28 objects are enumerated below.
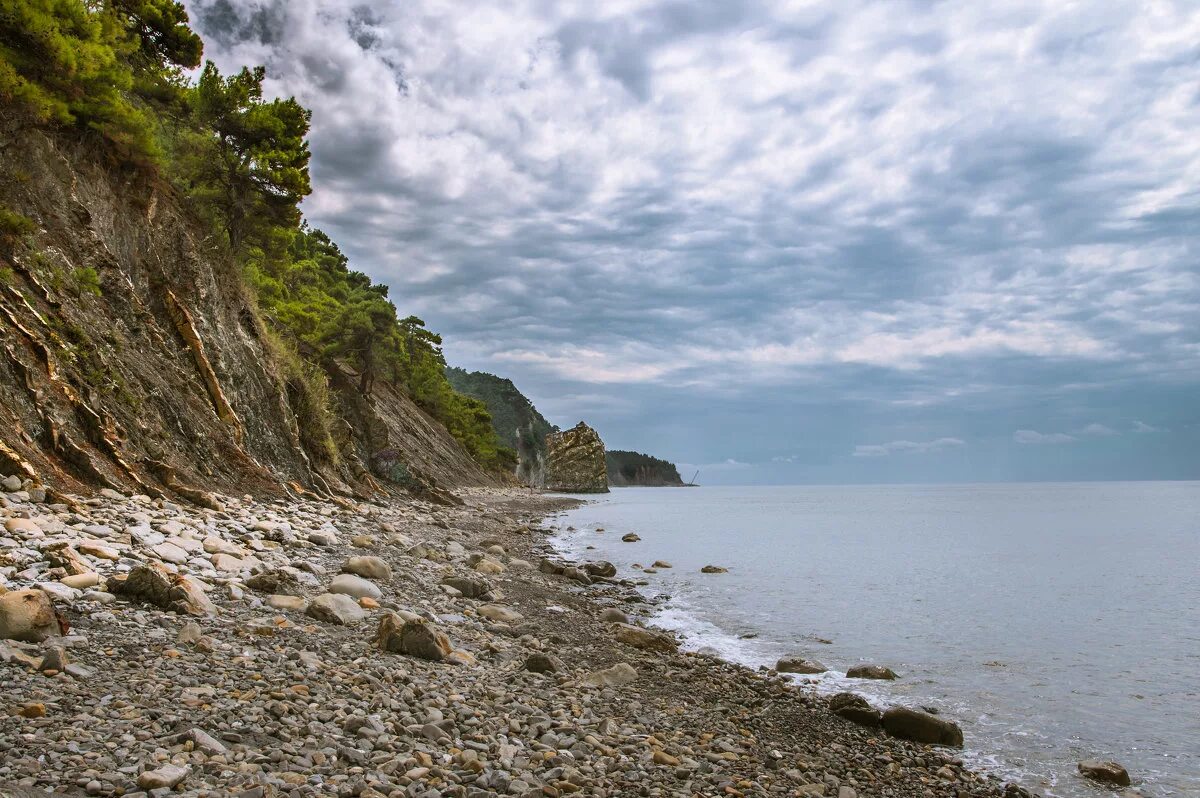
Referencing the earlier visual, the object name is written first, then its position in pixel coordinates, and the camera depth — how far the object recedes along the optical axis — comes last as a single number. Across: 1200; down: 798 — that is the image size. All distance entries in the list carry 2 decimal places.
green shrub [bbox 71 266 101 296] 16.84
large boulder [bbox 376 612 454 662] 8.83
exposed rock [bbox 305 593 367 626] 9.54
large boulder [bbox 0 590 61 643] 6.07
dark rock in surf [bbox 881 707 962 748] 9.21
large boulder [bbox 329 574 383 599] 11.36
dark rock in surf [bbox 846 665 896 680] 12.53
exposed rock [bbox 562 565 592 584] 22.25
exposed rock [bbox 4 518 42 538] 8.83
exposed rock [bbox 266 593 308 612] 9.49
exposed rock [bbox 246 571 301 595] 10.20
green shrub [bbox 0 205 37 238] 14.76
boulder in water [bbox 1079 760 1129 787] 8.32
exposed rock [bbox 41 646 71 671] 5.65
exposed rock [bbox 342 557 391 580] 13.16
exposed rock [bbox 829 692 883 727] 9.70
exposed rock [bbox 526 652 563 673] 9.63
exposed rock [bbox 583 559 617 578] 24.35
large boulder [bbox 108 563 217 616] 7.96
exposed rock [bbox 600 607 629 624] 15.79
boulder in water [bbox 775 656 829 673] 12.67
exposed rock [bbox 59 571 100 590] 7.71
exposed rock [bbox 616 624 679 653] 13.31
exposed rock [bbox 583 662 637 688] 9.66
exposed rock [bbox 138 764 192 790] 4.32
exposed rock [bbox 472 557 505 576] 19.16
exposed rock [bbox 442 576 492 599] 14.77
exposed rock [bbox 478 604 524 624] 12.84
